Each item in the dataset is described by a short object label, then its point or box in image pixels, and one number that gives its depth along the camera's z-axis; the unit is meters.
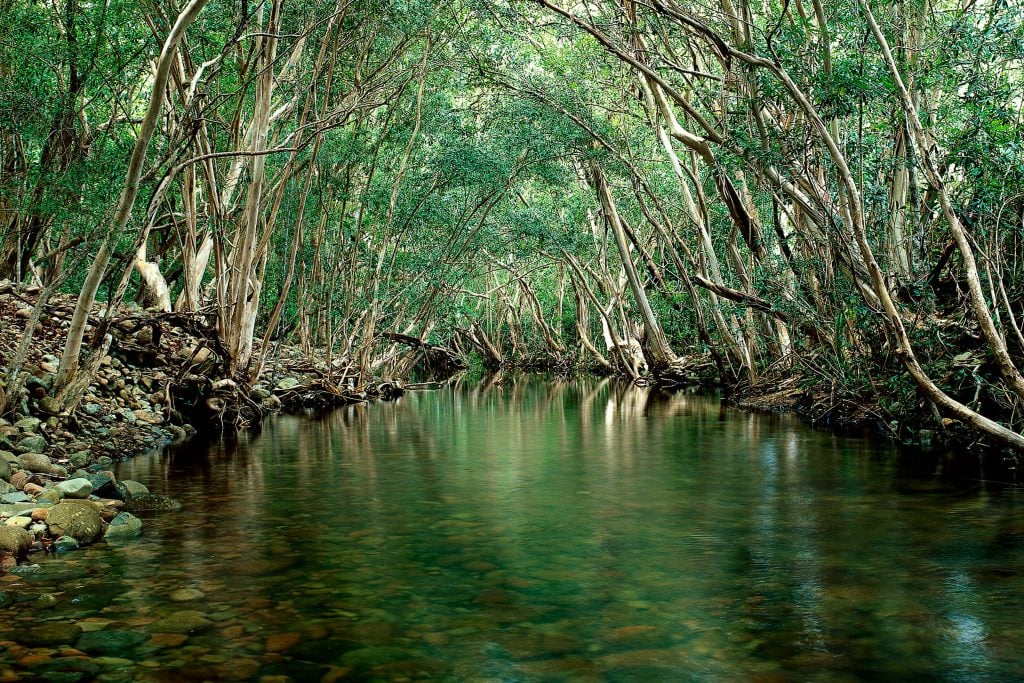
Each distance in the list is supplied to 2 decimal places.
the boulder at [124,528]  7.48
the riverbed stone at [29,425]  10.50
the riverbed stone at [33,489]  8.07
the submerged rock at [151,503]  8.56
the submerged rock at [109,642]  4.96
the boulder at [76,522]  7.20
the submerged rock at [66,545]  6.98
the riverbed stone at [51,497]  7.81
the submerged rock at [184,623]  5.32
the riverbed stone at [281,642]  5.06
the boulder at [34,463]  9.15
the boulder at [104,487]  8.58
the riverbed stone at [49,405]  11.41
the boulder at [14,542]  6.62
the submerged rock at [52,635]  5.01
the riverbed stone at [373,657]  4.87
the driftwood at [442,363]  38.94
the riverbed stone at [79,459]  10.41
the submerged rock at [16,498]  7.59
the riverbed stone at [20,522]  7.04
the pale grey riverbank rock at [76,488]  8.13
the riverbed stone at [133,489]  8.77
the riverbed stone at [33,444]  9.92
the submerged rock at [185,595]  5.88
